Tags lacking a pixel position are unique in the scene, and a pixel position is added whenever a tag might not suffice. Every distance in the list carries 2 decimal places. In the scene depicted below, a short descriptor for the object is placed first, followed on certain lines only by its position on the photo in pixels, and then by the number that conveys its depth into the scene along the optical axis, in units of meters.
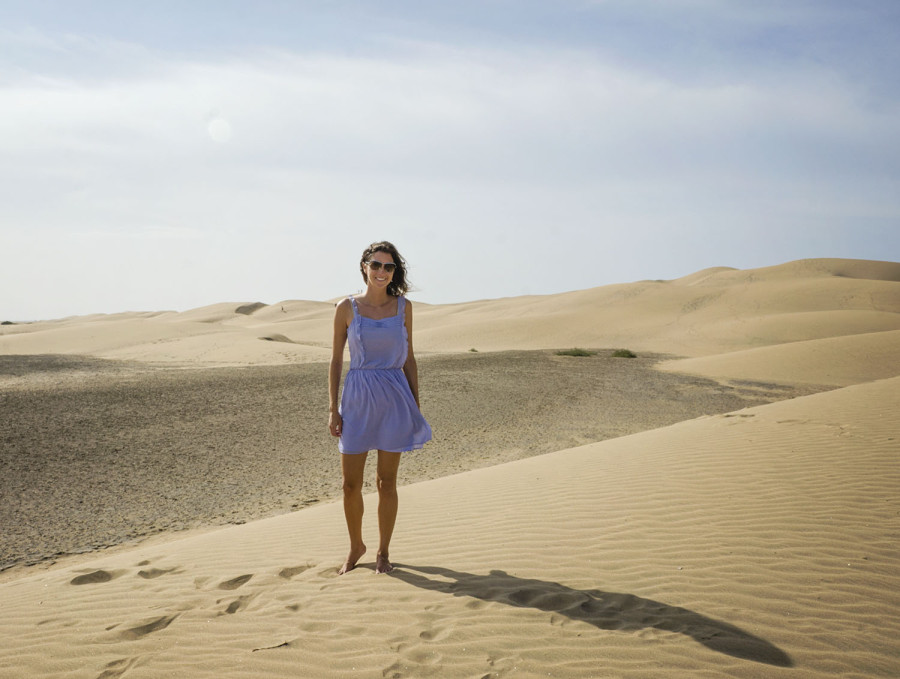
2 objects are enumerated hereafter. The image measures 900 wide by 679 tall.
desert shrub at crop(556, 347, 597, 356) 29.93
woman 4.38
